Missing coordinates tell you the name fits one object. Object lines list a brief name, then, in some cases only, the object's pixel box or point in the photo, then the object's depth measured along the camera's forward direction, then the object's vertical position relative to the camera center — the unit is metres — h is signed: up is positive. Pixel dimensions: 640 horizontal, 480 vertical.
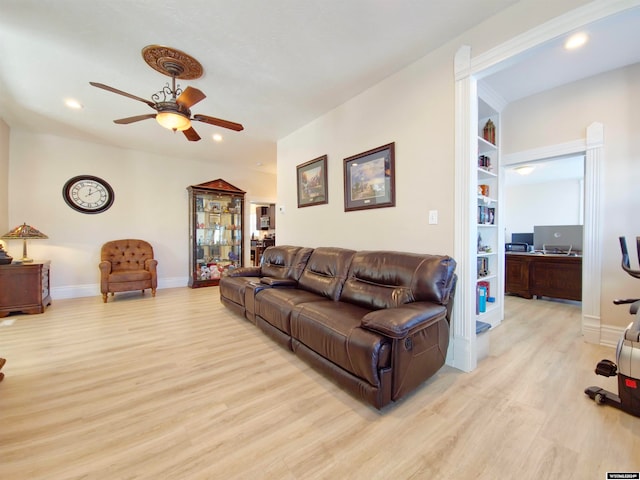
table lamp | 3.58 +0.03
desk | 3.92 -0.63
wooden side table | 3.40 -0.69
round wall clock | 4.63 +0.76
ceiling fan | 2.32 +1.26
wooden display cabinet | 5.48 +0.12
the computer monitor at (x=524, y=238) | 5.50 -0.04
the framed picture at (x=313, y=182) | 3.64 +0.79
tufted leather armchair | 4.26 -0.55
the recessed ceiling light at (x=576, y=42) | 2.12 +1.63
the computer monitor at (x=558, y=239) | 4.21 -0.05
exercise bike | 1.53 -0.86
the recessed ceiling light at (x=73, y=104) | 3.25 +1.68
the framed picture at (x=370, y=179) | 2.75 +0.64
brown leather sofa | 1.59 -0.61
